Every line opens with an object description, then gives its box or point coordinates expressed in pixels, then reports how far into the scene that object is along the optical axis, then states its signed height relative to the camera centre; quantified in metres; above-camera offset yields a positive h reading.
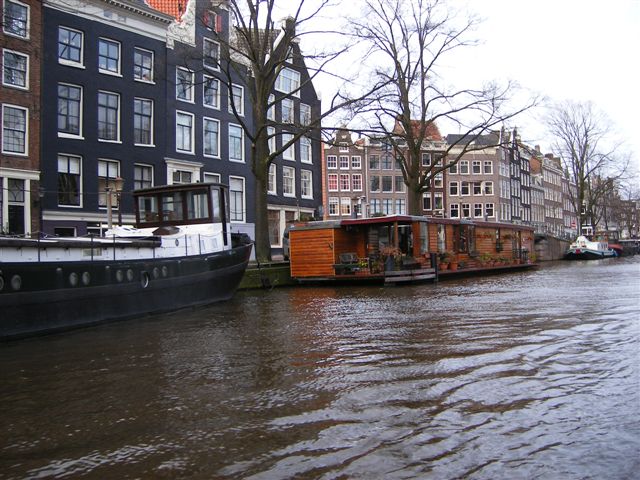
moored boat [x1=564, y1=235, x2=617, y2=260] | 51.19 -0.48
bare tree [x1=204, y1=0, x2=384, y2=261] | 20.66 +6.24
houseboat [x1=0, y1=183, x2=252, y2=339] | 9.20 -0.24
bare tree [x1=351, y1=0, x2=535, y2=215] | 26.17 +6.18
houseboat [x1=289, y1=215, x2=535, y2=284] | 20.98 -0.03
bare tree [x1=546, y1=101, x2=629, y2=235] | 50.53 +7.12
